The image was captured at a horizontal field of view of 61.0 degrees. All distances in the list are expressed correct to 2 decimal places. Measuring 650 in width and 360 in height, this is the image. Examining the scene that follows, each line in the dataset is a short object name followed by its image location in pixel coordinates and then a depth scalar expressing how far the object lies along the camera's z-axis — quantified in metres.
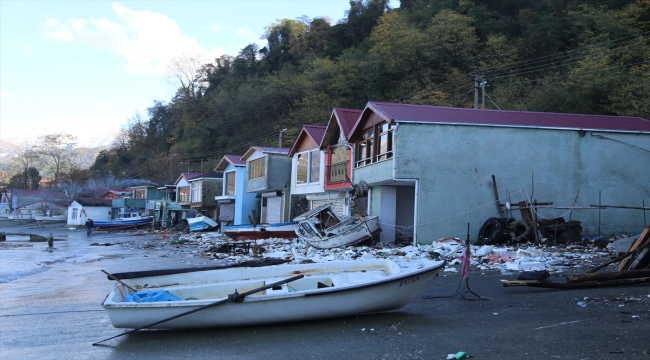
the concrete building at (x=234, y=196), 44.69
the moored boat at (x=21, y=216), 81.07
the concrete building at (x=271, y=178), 37.59
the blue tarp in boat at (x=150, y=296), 8.19
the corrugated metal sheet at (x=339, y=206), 28.98
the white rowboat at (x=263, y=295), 7.57
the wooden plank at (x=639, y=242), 10.79
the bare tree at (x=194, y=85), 90.62
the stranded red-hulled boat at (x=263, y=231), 27.98
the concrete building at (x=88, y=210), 71.12
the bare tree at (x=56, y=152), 91.19
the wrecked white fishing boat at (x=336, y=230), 21.66
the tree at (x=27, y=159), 92.19
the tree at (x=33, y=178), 99.06
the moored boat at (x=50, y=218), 77.88
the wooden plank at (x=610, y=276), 9.80
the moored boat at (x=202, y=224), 45.41
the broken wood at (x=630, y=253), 10.20
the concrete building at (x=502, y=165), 21.05
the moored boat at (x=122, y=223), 59.53
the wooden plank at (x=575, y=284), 9.77
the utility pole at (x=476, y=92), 30.52
